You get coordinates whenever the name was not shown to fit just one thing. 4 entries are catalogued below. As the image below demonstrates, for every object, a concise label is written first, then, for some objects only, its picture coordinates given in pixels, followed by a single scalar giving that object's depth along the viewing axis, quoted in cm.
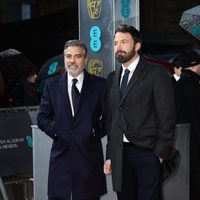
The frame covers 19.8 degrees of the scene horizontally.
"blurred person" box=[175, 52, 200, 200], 579
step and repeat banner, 636
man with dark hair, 411
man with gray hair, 434
